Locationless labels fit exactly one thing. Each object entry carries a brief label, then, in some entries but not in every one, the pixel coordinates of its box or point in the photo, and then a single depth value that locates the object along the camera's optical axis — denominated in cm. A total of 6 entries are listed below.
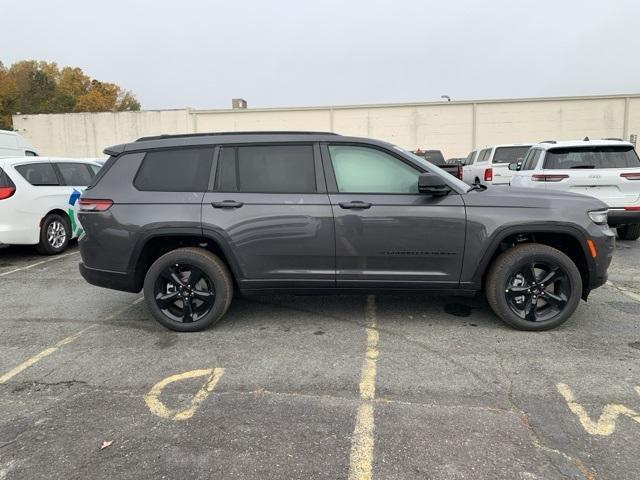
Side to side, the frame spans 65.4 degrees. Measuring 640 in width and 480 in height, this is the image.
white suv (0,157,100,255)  783
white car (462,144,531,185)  1411
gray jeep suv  436
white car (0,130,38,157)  1411
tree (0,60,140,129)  6438
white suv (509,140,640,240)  775
